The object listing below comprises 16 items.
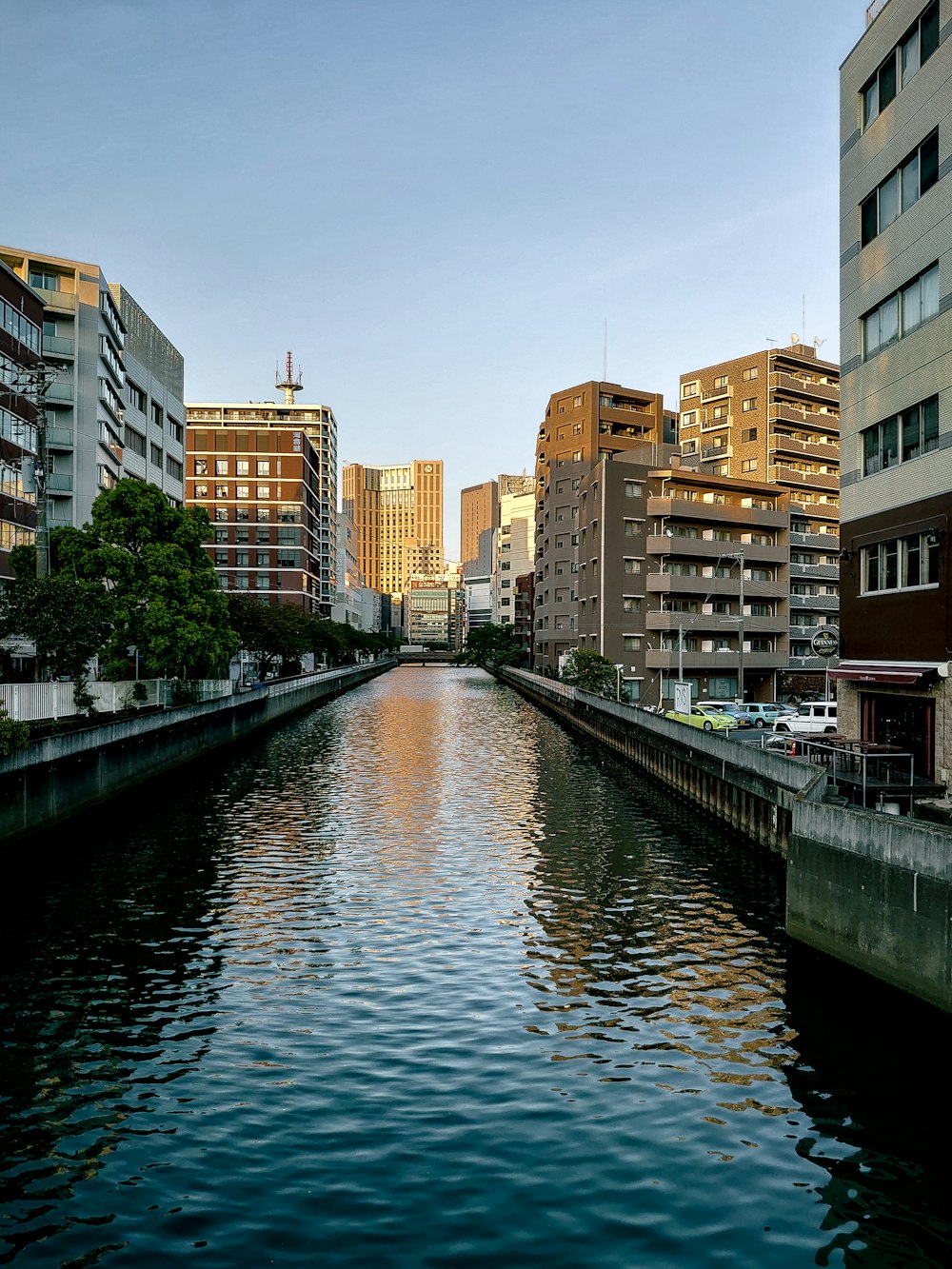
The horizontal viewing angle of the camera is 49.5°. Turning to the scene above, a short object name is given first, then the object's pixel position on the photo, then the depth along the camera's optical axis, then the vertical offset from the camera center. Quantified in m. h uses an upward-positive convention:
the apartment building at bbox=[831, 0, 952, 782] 30.36 +8.78
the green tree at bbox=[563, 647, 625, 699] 90.44 -1.92
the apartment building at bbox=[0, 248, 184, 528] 77.88 +21.26
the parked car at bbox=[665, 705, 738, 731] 64.69 -4.36
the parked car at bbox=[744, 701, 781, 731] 66.31 -4.01
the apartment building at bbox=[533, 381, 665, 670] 123.12 +24.38
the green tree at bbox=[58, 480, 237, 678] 55.00 +4.15
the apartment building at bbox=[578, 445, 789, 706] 95.25 +6.64
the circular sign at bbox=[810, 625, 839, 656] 41.47 +0.37
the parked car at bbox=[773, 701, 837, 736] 56.03 -3.75
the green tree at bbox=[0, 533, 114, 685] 42.38 +1.21
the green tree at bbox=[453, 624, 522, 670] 190.65 -0.71
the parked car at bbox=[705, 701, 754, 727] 66.00 -3.89
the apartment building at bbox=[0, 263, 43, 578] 55.76 +13.71
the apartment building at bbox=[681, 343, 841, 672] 104.88 +21.37
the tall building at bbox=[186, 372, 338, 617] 164.88 +24.21
